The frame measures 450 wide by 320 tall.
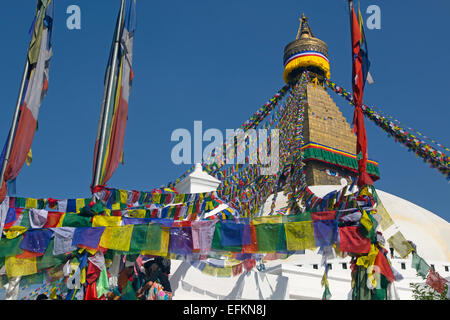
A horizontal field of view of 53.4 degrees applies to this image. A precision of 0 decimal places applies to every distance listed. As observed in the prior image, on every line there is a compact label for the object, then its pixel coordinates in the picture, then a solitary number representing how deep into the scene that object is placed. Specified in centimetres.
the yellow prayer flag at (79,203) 1095
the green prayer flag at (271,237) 785
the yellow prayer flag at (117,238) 807
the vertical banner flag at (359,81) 801
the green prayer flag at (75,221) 838
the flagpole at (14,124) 919
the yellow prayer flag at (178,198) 1280
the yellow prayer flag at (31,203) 1119
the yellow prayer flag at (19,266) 827
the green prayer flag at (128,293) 808
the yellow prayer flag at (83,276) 771
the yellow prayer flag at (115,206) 1108
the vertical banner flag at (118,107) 916
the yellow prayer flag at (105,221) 834
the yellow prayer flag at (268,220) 804
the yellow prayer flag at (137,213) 1062
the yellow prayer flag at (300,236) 770
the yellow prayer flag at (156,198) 1279
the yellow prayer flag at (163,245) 811
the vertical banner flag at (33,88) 933
